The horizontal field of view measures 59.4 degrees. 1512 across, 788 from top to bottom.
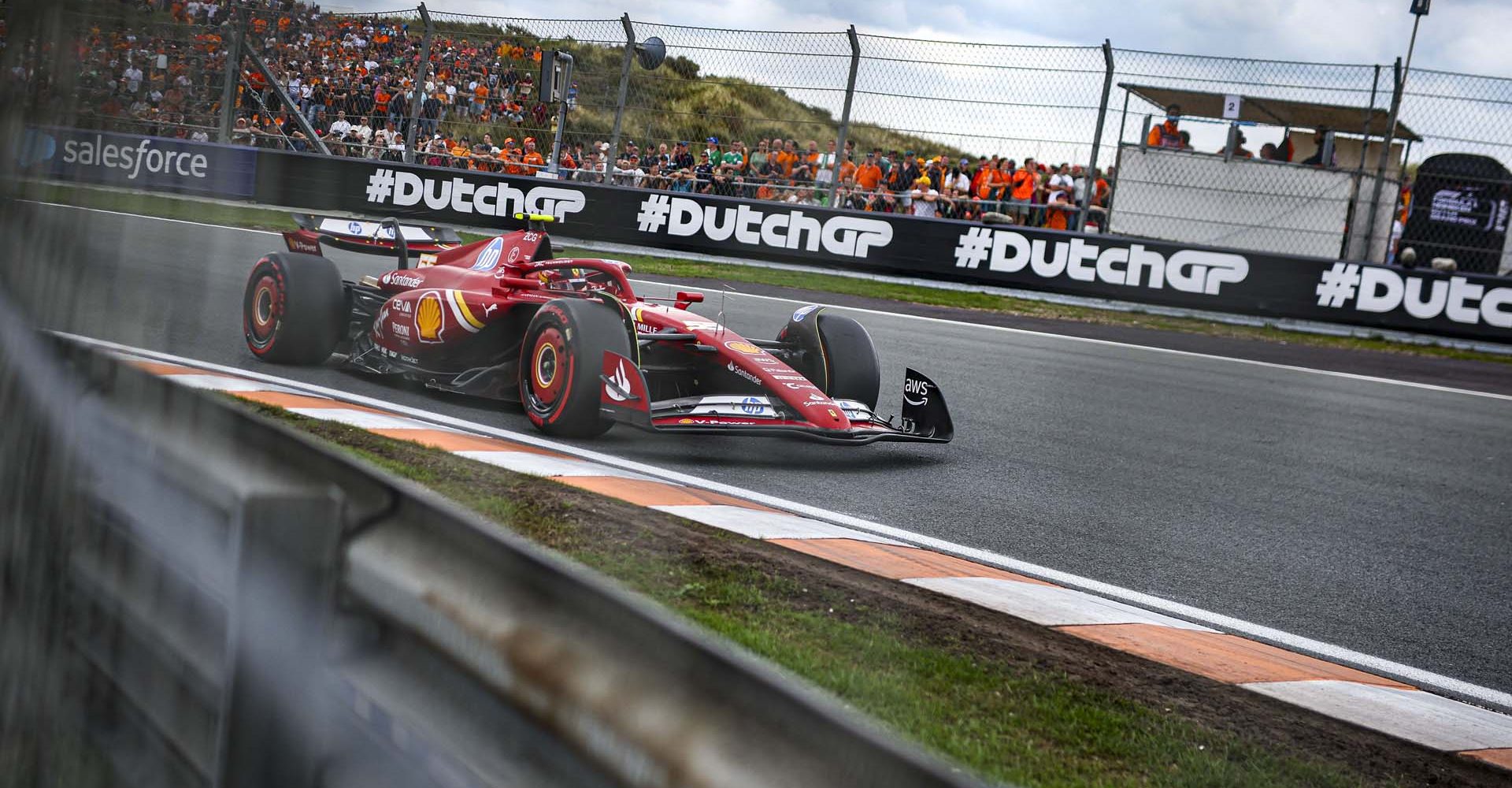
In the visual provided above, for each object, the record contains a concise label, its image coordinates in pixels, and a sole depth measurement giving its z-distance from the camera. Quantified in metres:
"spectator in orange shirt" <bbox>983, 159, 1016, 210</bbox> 11.61
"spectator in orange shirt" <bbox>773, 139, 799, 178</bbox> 11.95
